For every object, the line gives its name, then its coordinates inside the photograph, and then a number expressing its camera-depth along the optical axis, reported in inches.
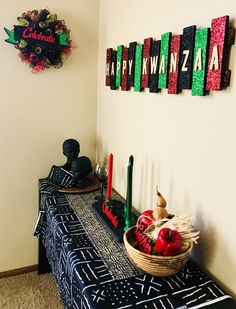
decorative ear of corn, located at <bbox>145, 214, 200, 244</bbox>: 43.4
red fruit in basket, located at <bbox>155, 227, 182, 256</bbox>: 40.8
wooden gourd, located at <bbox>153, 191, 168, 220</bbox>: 46.9
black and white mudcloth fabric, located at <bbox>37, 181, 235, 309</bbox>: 38.6
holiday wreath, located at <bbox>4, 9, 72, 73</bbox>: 71.5
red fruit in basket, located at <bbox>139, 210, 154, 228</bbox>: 46.7
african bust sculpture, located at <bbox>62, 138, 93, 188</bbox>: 73.7
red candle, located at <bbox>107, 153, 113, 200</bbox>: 58.7
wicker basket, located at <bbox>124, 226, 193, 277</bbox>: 40.4
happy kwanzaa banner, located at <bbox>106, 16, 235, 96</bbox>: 38.2
